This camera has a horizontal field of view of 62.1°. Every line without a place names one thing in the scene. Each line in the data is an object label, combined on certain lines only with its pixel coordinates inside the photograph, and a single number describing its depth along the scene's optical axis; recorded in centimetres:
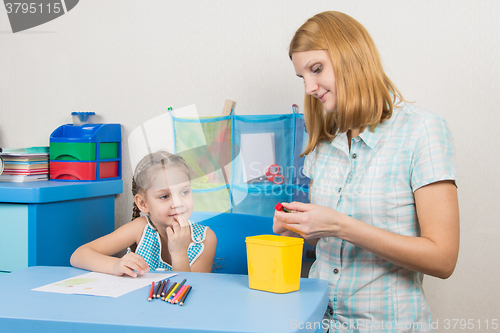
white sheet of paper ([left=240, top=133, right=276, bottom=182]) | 135
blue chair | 125
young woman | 89
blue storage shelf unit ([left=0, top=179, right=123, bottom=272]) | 134
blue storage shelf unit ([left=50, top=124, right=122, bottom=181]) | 147
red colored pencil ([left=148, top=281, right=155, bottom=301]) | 75
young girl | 113
